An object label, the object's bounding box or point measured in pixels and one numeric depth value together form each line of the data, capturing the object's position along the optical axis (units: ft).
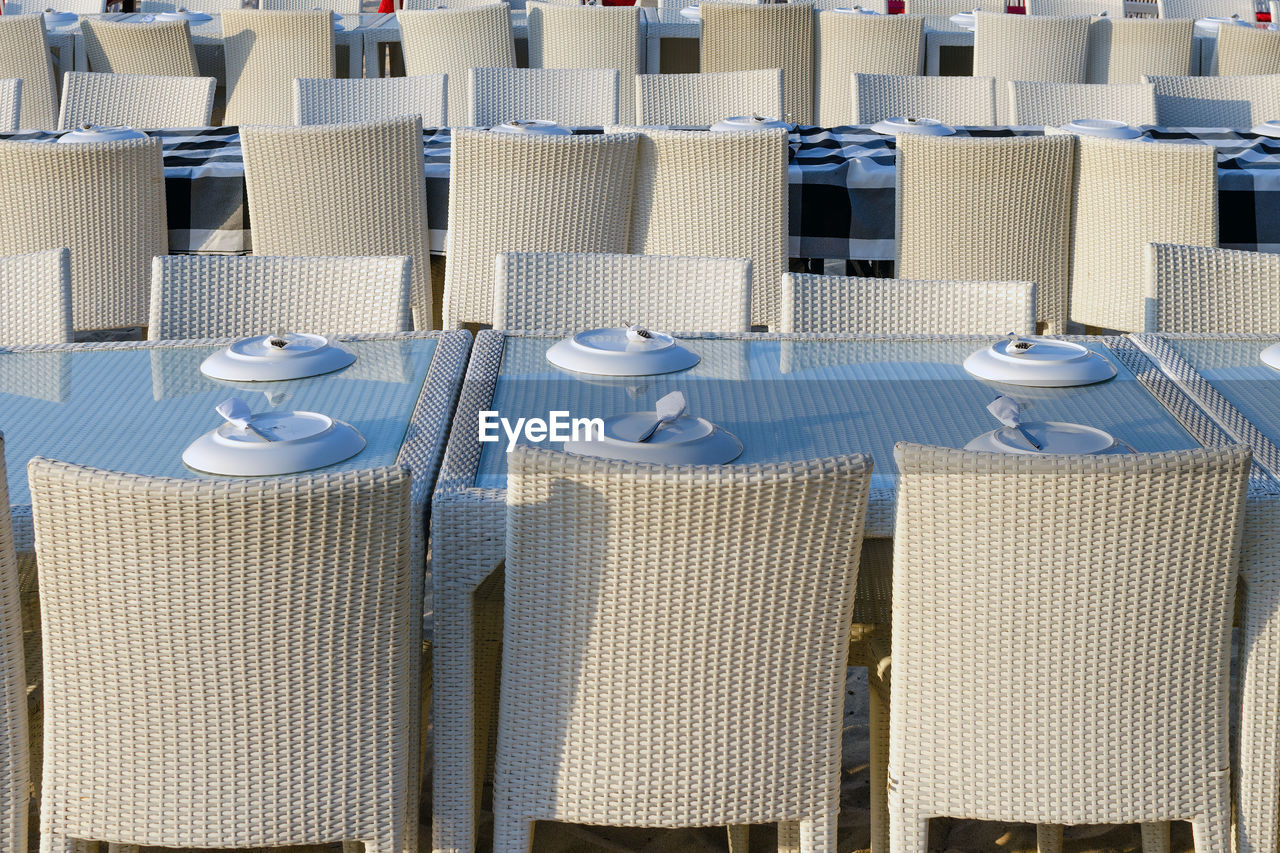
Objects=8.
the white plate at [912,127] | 14.34
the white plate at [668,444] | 5.96
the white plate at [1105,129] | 13.89
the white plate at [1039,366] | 7.34
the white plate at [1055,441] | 6.05
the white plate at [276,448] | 5.85
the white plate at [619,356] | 7.49
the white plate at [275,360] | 7.38
